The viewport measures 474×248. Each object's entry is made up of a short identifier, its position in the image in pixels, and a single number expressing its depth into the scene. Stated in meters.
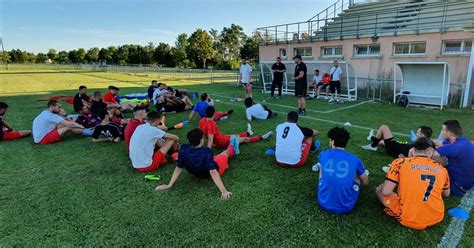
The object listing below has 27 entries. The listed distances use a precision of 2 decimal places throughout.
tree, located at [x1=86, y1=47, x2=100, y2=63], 83.54
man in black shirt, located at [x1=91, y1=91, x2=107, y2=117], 8.05
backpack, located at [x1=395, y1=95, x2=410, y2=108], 10.51
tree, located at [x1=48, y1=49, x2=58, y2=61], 96.31
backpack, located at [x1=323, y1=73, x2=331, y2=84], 12.68
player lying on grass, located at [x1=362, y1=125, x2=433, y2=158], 4.87
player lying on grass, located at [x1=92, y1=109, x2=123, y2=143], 6.52
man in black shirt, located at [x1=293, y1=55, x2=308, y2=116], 9.24
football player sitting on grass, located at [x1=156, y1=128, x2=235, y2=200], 3.84
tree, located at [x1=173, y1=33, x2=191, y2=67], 59.16
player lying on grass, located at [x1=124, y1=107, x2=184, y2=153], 5.31
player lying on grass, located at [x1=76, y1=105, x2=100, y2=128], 7.76
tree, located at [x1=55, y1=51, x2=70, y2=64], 92.81
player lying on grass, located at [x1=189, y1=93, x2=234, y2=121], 8.20
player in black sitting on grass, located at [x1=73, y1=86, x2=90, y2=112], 9.39
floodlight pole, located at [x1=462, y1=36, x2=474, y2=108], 9.60
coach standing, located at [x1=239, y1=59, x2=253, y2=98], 13.23
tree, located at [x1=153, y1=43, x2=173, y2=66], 63.34
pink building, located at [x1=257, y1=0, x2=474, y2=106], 11.48
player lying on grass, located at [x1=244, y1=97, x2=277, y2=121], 8.46
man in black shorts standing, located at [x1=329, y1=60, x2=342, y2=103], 12.09
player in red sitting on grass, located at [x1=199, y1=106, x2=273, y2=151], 5.44
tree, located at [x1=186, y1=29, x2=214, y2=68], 57.62
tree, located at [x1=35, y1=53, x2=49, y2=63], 95.41
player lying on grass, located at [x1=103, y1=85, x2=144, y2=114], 8.84
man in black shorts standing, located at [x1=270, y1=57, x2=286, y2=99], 12.52
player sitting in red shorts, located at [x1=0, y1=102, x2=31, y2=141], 6.58
